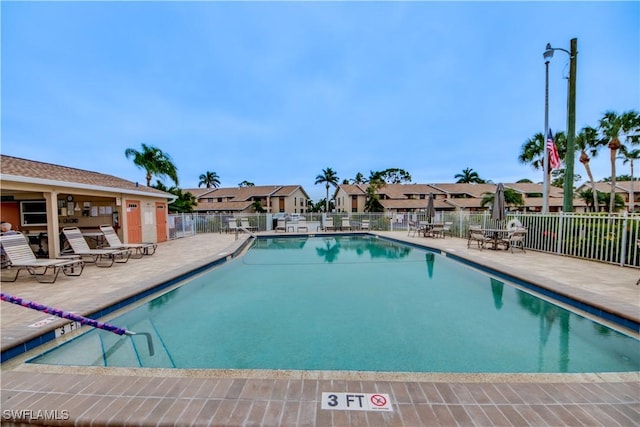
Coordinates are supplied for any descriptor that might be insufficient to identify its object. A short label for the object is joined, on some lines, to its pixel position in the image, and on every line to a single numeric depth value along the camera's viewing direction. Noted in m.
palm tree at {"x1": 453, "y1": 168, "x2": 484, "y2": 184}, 48.47
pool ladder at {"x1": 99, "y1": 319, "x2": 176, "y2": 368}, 3.05
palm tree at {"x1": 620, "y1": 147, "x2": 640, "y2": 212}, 22.52
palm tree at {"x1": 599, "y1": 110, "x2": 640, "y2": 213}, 16.50
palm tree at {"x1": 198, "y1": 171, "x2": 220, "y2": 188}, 55.72
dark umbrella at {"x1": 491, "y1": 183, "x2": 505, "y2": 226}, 9.71
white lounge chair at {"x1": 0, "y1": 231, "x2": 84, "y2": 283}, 5.70
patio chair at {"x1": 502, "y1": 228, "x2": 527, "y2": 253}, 8.99
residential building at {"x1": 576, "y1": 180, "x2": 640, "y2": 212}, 35.44
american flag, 10.33
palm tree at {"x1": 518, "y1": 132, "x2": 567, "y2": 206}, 20.04
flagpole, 10.09
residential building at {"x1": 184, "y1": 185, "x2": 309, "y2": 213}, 41.00
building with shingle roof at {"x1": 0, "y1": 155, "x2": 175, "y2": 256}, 7.46
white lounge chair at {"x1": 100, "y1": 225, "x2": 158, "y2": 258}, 8.28
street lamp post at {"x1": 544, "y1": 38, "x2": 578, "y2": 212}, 9.24
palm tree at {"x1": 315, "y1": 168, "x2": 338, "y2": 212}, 45.22
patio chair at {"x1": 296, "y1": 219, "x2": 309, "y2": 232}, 17.84
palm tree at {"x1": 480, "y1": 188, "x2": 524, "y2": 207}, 25.28
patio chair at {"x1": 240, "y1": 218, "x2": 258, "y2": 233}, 18.17
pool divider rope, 2.04
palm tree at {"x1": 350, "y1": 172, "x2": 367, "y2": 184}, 50.93
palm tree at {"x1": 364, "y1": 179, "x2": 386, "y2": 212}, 37.66
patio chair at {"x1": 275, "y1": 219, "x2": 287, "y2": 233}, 17.67
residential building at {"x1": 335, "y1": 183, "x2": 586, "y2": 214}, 36.50
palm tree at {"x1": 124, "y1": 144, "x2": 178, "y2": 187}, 21.10
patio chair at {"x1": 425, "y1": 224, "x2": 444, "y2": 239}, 13.64
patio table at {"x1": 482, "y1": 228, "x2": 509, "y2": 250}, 9.33
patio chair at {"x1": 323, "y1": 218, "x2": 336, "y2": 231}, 18.12
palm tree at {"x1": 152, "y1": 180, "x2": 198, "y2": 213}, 22.47
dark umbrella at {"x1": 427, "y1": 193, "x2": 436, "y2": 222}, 14.57
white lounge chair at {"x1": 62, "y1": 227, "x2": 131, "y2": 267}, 7.39
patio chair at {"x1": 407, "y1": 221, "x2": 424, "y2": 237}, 14.76
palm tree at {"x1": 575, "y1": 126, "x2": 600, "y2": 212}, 18.72
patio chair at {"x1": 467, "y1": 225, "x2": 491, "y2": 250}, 9.67
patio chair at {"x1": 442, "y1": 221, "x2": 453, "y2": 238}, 14.14
